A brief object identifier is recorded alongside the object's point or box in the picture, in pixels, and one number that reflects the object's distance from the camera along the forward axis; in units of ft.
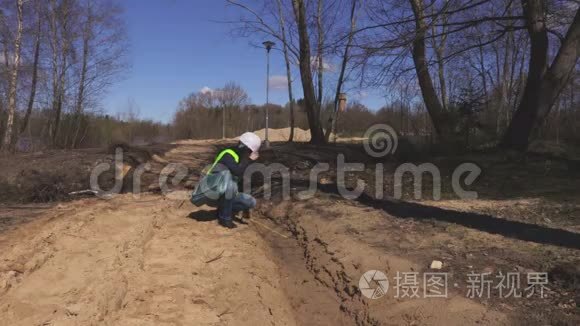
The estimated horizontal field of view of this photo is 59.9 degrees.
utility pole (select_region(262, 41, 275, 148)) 71.80
